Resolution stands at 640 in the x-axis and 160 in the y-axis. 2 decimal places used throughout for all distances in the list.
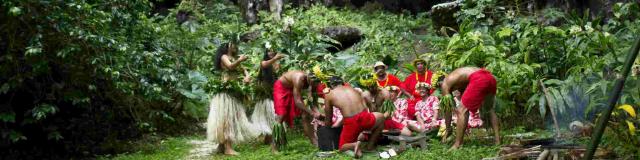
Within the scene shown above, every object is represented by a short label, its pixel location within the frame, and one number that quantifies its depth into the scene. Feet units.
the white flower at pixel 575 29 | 23.24
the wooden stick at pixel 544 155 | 15.87
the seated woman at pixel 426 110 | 23.84
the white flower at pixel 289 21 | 25.67
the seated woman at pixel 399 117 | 23.66
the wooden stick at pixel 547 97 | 21.00
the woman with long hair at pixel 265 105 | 23.36
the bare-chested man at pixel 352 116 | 19.99
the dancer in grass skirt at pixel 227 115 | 21.76
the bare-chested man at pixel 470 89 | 19.90
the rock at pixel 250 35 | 43.17
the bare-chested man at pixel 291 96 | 21.94
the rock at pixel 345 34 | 44.04
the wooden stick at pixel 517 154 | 16.63
